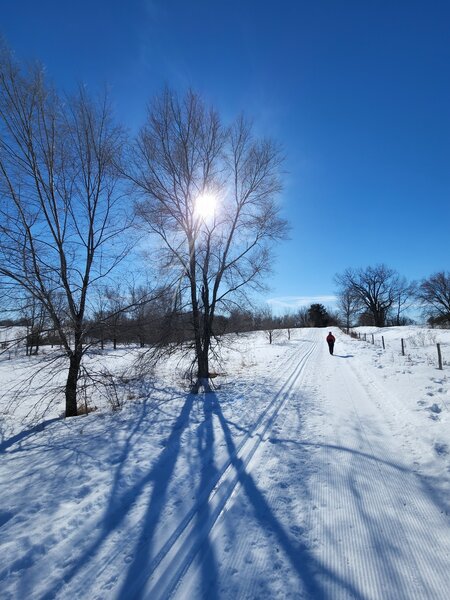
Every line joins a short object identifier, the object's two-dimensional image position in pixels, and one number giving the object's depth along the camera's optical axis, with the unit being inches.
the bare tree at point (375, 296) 2596.0
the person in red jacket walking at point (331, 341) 776.3
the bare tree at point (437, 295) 1897.1
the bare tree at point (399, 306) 2635.3
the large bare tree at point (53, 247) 266.7
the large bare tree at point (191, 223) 397.4
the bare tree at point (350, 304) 2482.5
